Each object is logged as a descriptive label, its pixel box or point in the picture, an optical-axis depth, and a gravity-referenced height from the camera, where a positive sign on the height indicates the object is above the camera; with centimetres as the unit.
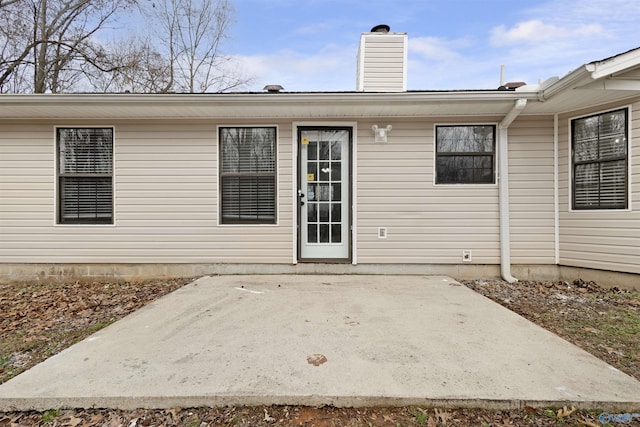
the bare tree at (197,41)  1156 +638
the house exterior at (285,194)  446 +27
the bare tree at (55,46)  978 +525
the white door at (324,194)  464 +27
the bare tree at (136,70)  1043 +484
